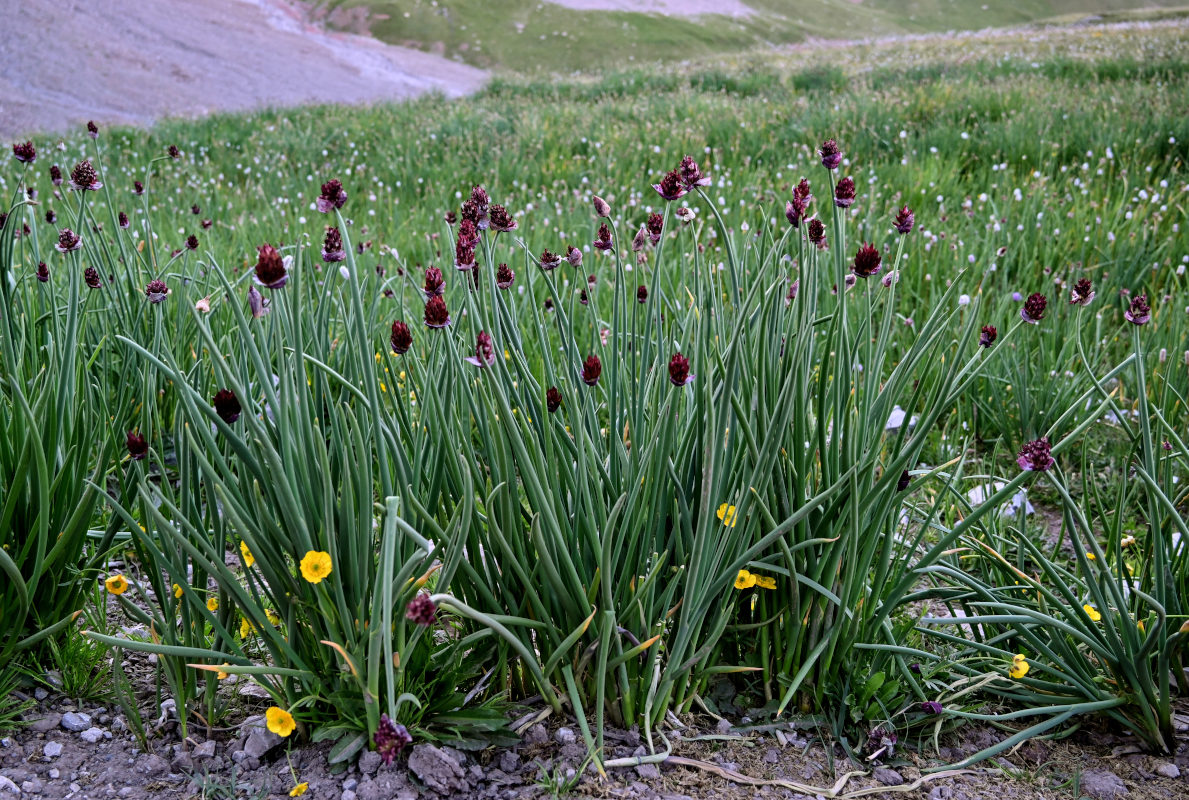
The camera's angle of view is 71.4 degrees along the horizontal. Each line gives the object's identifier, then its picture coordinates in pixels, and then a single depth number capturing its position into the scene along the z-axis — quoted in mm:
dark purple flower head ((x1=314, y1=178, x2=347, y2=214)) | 1118
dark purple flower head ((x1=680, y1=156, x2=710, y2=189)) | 1334
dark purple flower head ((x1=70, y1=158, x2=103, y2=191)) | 1605
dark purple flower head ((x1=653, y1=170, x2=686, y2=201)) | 1312
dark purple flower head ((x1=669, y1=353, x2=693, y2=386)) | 1188
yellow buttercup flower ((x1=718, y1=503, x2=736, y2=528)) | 1339
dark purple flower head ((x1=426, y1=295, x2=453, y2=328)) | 1107
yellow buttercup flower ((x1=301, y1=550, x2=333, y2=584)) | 1162
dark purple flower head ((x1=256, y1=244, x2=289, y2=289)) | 972
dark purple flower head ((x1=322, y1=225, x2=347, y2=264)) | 1199
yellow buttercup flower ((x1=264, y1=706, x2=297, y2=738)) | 1218
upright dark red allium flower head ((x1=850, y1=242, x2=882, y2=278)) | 1290
